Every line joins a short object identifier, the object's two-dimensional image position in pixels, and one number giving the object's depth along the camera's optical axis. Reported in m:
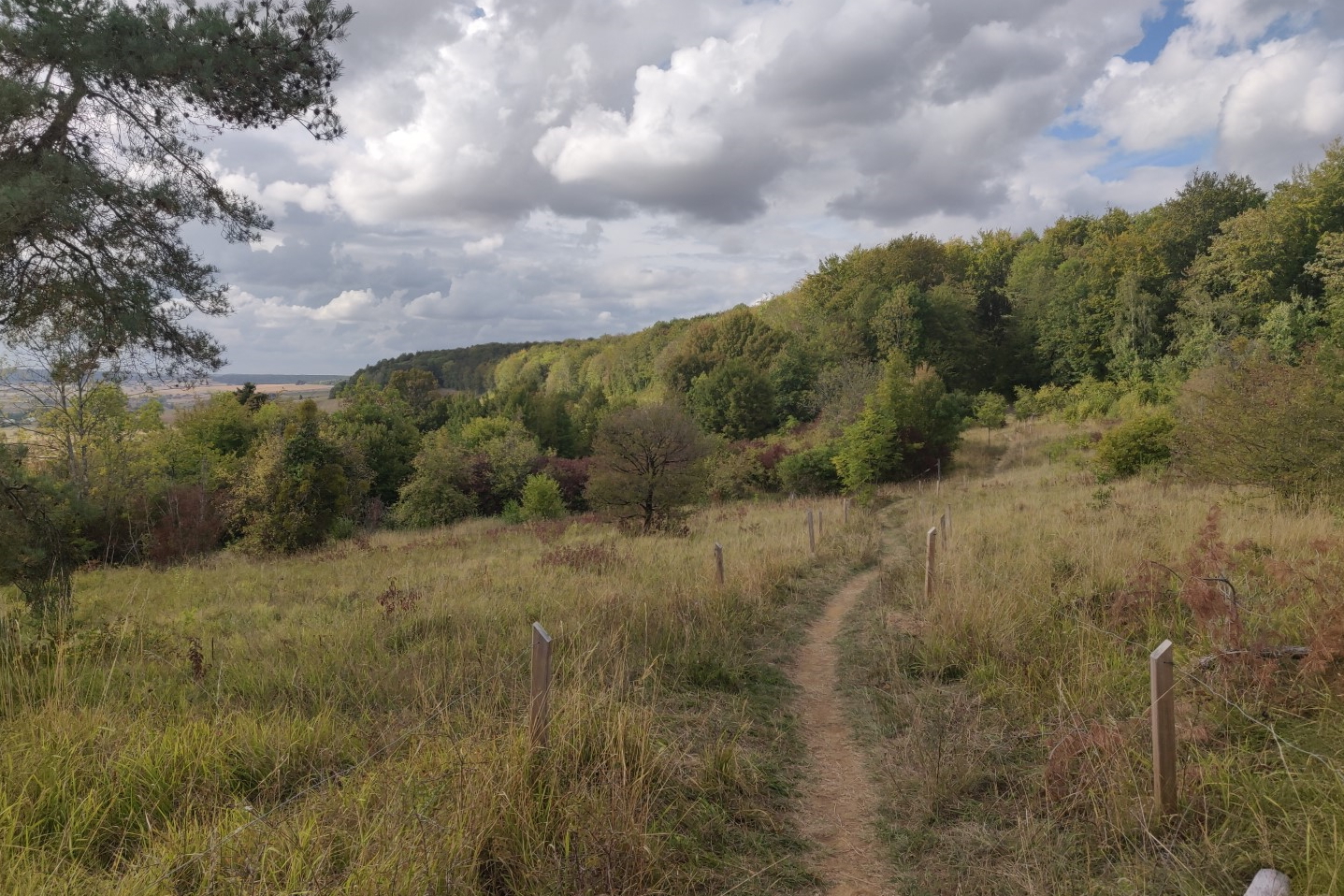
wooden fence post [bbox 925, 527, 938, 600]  8.37
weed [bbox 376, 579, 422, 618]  7.51
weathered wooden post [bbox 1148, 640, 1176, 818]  3.30
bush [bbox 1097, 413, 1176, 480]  21.09
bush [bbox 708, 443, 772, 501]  32.03
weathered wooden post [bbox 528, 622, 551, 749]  3.61
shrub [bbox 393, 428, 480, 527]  30.84
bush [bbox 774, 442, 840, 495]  31.16
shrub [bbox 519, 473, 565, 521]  28.70
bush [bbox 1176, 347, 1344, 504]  11.09
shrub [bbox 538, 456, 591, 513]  36.53
